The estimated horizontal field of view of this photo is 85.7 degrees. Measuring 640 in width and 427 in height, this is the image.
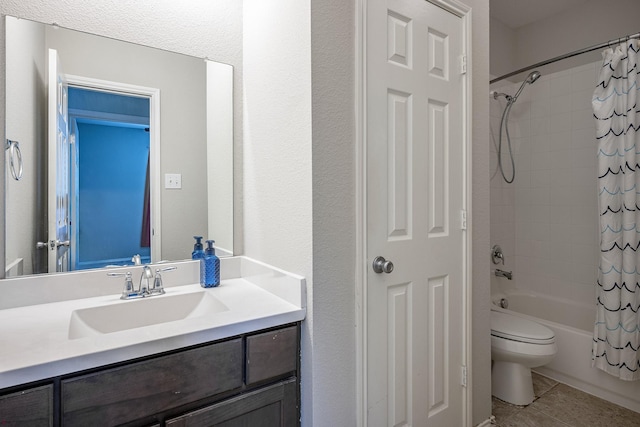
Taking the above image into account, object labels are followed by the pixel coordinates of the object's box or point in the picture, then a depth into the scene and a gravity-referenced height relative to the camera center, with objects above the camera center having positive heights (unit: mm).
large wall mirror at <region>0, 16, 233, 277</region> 1228 +245
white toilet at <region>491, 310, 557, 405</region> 1938 -813
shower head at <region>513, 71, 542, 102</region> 2664 +1049
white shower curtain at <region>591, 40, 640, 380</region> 1920 -14
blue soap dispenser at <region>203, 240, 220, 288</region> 1438 -243
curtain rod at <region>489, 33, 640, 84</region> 2092 +1065
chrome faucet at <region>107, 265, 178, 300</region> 1286 -285
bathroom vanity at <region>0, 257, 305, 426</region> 814 -406
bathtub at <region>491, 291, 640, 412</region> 2021 -890
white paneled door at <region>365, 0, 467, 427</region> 1318 -6
